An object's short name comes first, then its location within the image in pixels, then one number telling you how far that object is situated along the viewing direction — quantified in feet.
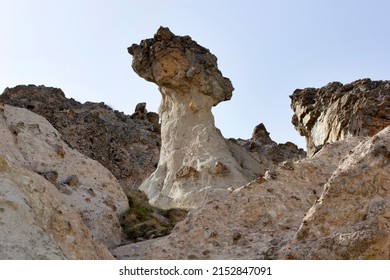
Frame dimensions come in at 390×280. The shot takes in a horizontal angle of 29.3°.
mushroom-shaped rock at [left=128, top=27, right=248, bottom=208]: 73.45
